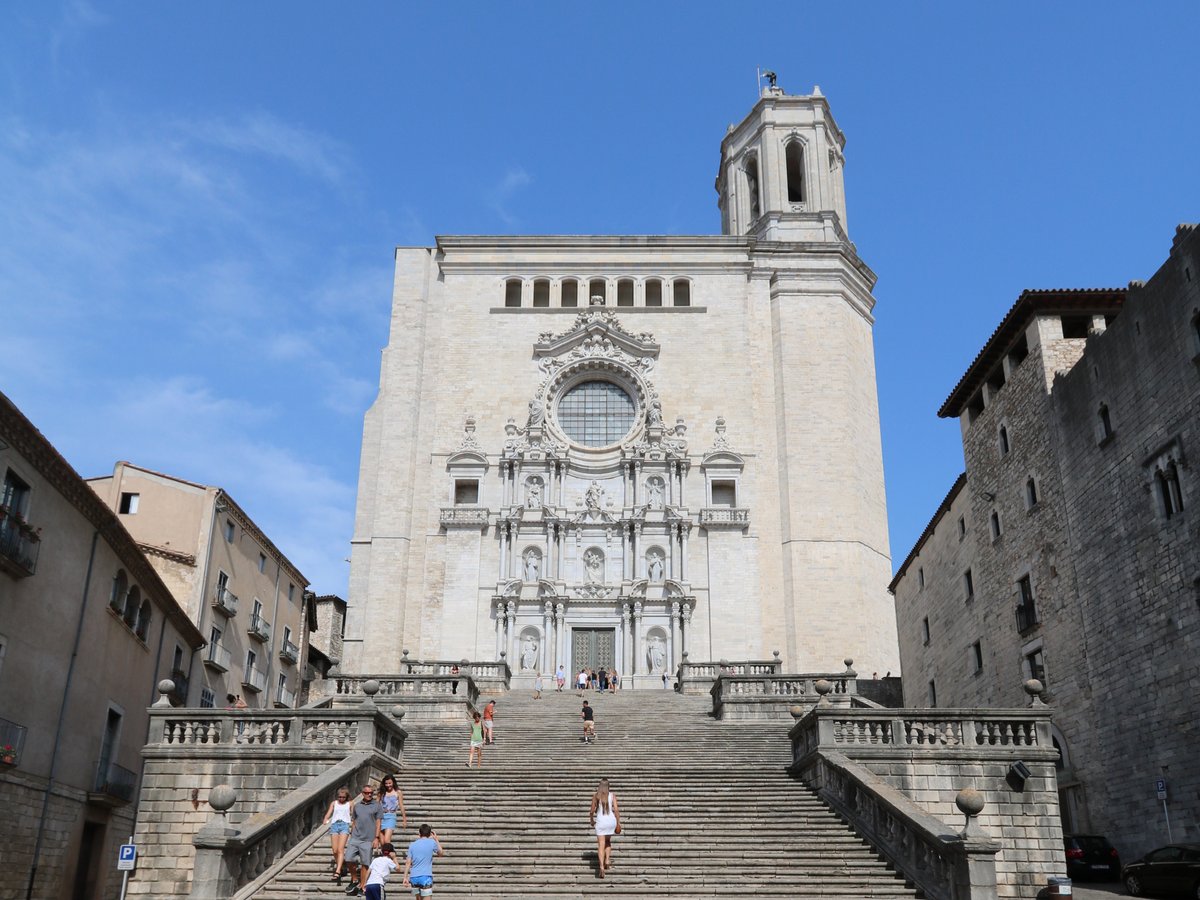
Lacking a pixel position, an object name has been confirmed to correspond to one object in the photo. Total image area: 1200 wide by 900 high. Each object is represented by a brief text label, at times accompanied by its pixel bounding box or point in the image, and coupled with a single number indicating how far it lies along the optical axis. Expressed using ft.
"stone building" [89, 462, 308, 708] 101.04
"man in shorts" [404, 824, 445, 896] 38.27
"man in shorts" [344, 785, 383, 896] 40.83
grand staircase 43.60
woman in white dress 43.57
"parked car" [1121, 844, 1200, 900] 56.13
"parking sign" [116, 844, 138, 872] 52.37
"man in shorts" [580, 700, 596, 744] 68.85
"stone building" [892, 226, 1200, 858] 70.85
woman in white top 44.01
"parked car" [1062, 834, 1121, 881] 68.39
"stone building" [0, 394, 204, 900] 62.13
